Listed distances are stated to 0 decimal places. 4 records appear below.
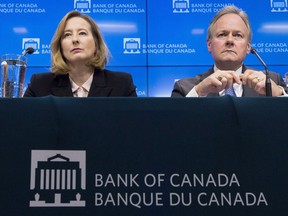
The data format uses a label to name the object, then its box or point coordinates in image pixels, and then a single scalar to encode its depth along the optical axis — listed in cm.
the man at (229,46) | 172
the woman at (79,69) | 166
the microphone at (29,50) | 157
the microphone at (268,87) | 129
